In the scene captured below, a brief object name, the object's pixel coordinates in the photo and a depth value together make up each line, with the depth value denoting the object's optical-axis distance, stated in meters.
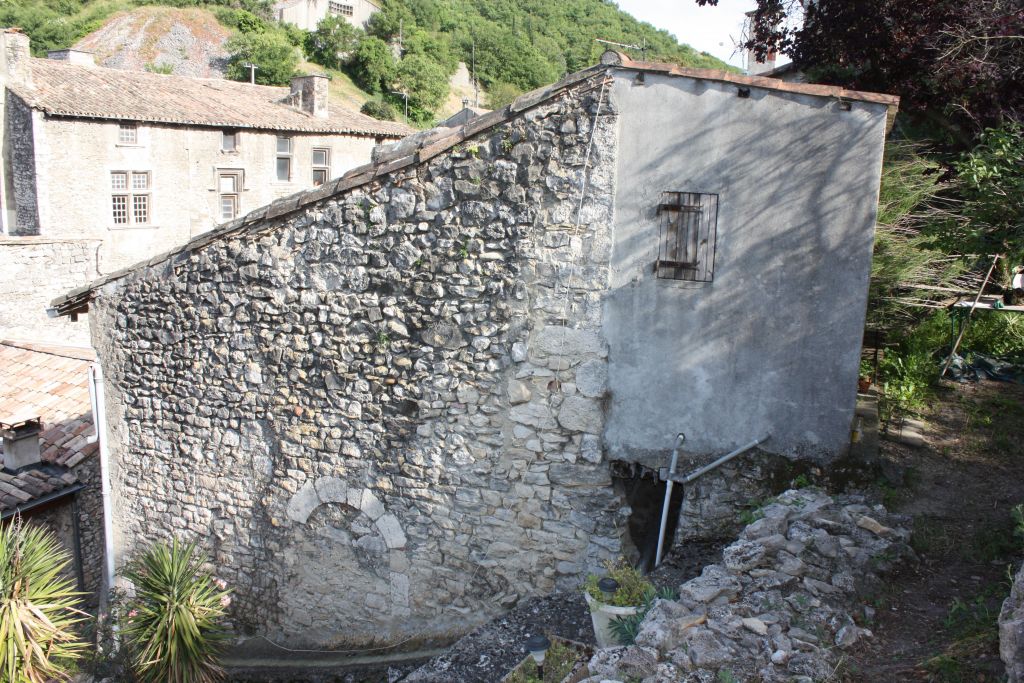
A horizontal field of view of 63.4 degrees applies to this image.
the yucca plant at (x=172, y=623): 7.62
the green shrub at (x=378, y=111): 41.03
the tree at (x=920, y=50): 8.15
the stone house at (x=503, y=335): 6.30
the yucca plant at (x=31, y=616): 7.14
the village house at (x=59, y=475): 10.48
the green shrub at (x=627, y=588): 5.72
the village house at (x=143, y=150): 22.56
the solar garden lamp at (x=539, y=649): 5.79
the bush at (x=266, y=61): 42.09
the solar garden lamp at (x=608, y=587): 5.79
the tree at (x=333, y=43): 47.09
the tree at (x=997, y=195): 6.83
